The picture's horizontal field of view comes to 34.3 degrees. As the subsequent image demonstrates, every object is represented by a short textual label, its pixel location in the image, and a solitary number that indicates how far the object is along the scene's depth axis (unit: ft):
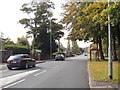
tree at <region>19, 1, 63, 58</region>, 158.20
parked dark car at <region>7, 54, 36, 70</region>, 60.13
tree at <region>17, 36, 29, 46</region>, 254.92
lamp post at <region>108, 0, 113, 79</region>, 33.01
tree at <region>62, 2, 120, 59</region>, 32.92
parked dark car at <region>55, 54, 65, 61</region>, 136.89
